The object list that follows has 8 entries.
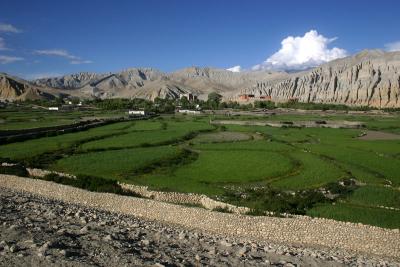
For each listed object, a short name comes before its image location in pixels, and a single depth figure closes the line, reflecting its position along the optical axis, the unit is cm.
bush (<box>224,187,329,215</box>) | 2403
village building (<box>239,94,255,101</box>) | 19600
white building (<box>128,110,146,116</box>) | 11756
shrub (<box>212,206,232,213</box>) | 2425
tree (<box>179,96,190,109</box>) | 17156
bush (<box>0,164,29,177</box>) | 3347
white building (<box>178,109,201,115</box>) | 13510
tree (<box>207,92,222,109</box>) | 16970
